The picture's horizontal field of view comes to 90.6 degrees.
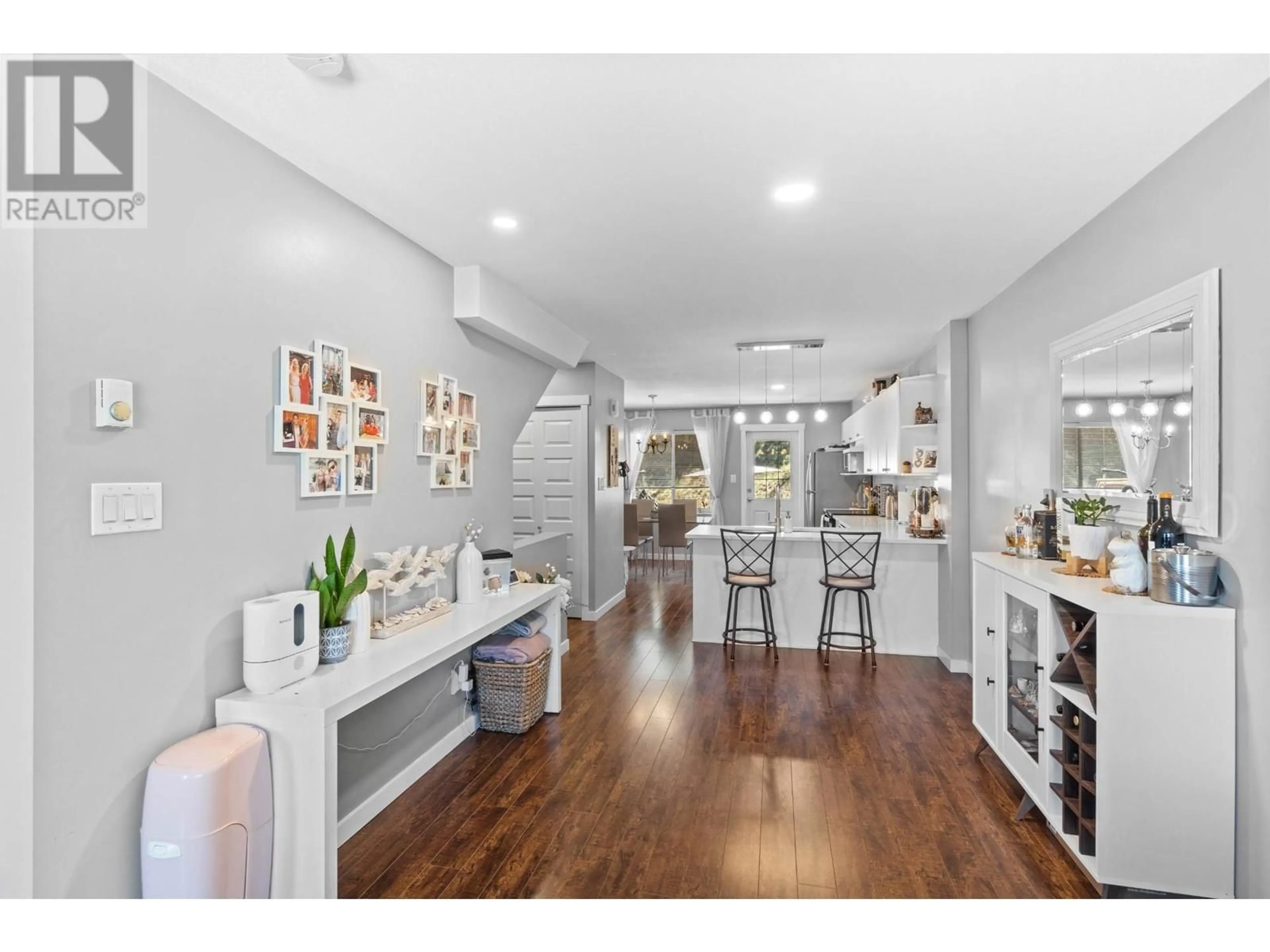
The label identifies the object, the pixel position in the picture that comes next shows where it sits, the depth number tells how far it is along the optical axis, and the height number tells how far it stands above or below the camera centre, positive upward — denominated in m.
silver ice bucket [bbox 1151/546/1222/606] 1.91 -0.30
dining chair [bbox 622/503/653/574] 8.49 -0.68
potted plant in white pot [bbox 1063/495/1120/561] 2.53 -0.20
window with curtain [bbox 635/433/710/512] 10.48 +0.05
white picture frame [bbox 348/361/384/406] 2.43 +0.36
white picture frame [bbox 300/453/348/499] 2.19 +0.00
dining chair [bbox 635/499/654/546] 10.08 -0.53
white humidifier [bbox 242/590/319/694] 1.85 -0.51
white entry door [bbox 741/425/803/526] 9.67 +0.10
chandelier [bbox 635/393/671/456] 10.38 +0.58
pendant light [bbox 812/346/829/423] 5.95 +1.14
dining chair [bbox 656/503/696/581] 9.16 -0.73
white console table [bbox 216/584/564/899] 1.71 -0.81
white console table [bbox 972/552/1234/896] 1.85 -0.81
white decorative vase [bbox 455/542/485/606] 3.15 -0.50
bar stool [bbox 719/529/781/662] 4.72 -0.73
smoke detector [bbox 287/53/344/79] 1.56 +1.03
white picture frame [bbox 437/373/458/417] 3.08 +0.40
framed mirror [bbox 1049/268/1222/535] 1.96 +0.28
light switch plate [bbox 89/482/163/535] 1.51 -0.08
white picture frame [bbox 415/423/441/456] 2.89 +0.16
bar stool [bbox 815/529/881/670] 4.60 -0.72
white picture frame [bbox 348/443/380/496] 2.44 +0.02
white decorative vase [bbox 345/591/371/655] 2.25 -0.54
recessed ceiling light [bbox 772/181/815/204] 2.32 +1.08
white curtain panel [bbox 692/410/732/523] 10.03 +0.56
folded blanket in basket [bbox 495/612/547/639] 3.44 -0.83
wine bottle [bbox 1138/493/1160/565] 2.19 -0.17
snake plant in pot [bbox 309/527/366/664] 2.16 -0.44
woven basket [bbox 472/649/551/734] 3.27 -1.15
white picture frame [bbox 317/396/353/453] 2.26 +0.18
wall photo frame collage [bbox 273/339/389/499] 2.12 +0.20
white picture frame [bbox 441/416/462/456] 3.08 +0.20
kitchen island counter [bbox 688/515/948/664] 4.81 -0.92
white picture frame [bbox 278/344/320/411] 2.07 +0.33
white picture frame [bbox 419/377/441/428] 2.91 +0.34
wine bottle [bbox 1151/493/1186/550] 2.06 -0.16
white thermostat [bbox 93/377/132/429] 1.50 +0.17
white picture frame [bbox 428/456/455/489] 3.03 +0.02
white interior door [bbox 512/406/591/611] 5.93 -0.05
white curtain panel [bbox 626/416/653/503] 10.34 +0.58
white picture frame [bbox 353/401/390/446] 2.46 +0.21
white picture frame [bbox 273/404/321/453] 2.07 +0.16
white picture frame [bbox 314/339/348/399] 2.24 +0.39
